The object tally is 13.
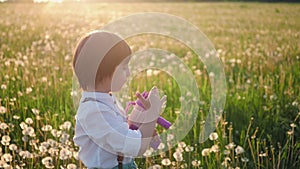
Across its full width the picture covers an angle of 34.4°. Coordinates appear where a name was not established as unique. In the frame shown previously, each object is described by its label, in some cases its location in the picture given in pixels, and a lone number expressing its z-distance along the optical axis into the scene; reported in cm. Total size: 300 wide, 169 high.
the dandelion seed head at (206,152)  293
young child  219
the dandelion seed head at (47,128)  318
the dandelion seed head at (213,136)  305
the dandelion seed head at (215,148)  289
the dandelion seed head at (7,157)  288
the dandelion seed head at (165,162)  280
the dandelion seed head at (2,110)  351
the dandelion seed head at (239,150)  293
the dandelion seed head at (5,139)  305
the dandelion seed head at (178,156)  278
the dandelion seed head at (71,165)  281
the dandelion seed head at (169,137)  315
